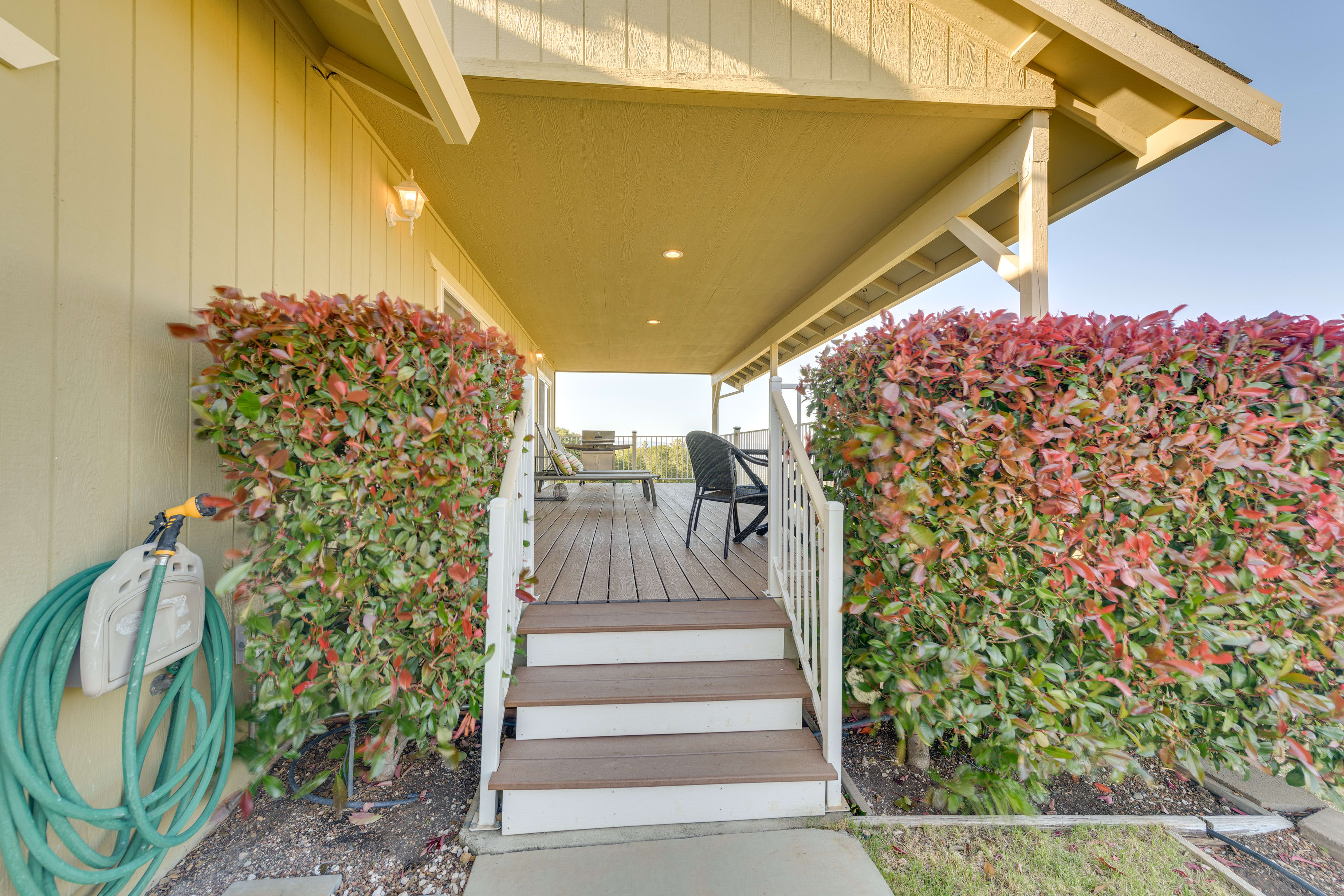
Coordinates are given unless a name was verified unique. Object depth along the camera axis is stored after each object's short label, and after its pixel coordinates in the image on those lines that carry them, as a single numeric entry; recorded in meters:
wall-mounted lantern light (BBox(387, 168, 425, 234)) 2.79
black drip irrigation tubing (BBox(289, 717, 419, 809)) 1.54
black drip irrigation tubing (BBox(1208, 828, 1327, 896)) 1.35
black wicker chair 2.92
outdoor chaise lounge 4.85
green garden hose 0.95
